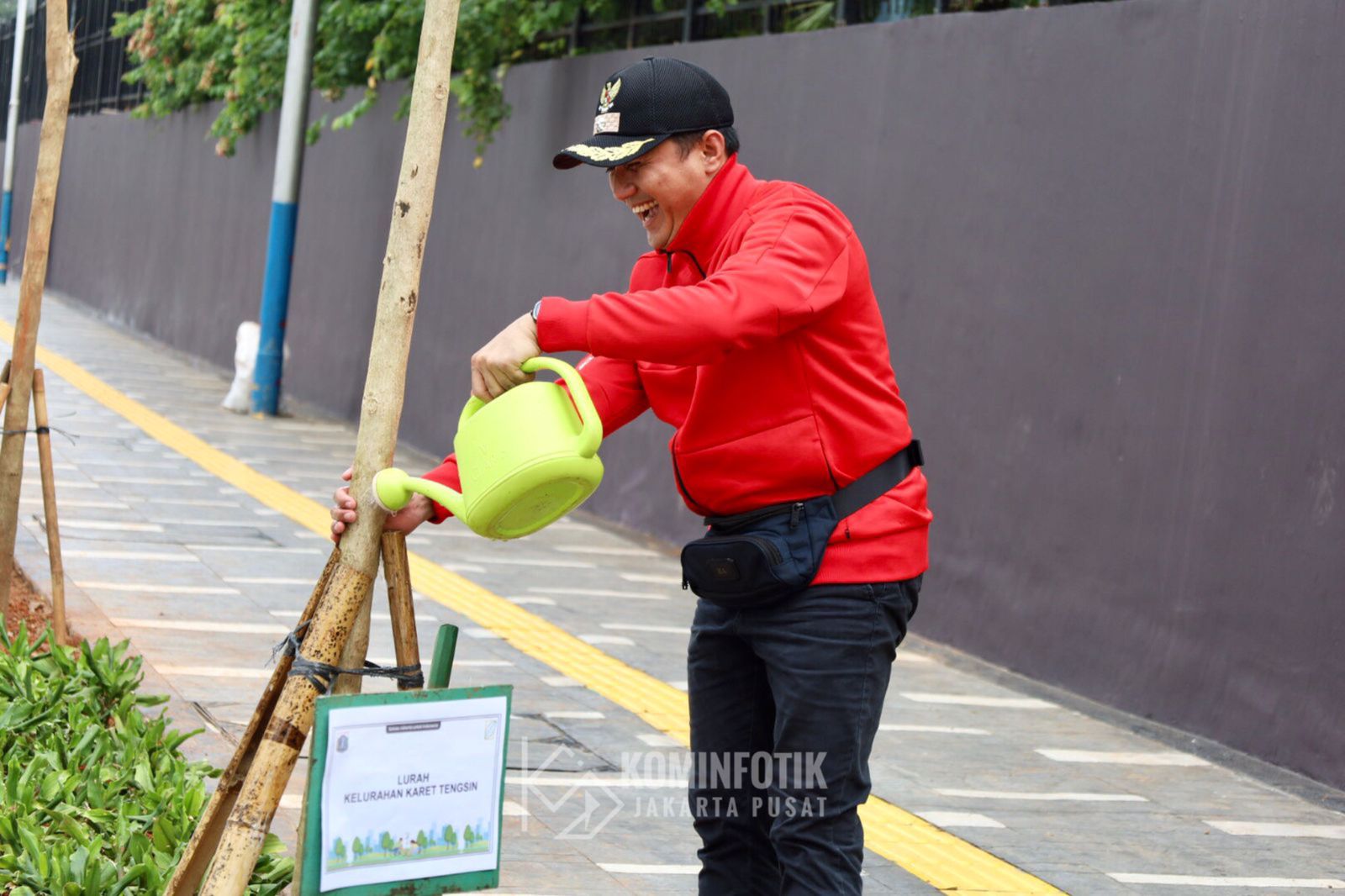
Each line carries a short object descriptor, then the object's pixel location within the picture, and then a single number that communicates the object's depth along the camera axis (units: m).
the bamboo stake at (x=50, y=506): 5.55
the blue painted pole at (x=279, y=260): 14.31
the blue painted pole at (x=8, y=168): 27.95
